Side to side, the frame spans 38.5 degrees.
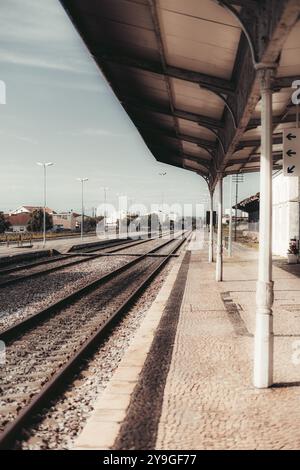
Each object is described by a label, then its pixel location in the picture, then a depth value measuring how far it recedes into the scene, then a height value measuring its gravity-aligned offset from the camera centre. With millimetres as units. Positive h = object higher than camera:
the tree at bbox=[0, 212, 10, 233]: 77219 +469
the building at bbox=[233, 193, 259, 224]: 36672 +2043
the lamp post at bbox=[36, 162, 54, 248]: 46225 +6754
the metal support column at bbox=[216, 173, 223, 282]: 14025 -446
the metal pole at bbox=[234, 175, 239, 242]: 46688 +4035
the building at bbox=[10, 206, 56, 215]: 152750 +6356
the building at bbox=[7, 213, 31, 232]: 125438 +1644
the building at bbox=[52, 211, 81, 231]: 140950 +2308
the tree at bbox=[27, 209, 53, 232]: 83438 +873
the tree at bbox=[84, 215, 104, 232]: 114088 +946
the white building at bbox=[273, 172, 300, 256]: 22500 +831
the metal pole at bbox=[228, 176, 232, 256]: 24244 +1080
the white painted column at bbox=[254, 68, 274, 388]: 4965 -526
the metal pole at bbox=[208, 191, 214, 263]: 19362 +160
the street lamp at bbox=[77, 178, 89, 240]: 60062 +6556
